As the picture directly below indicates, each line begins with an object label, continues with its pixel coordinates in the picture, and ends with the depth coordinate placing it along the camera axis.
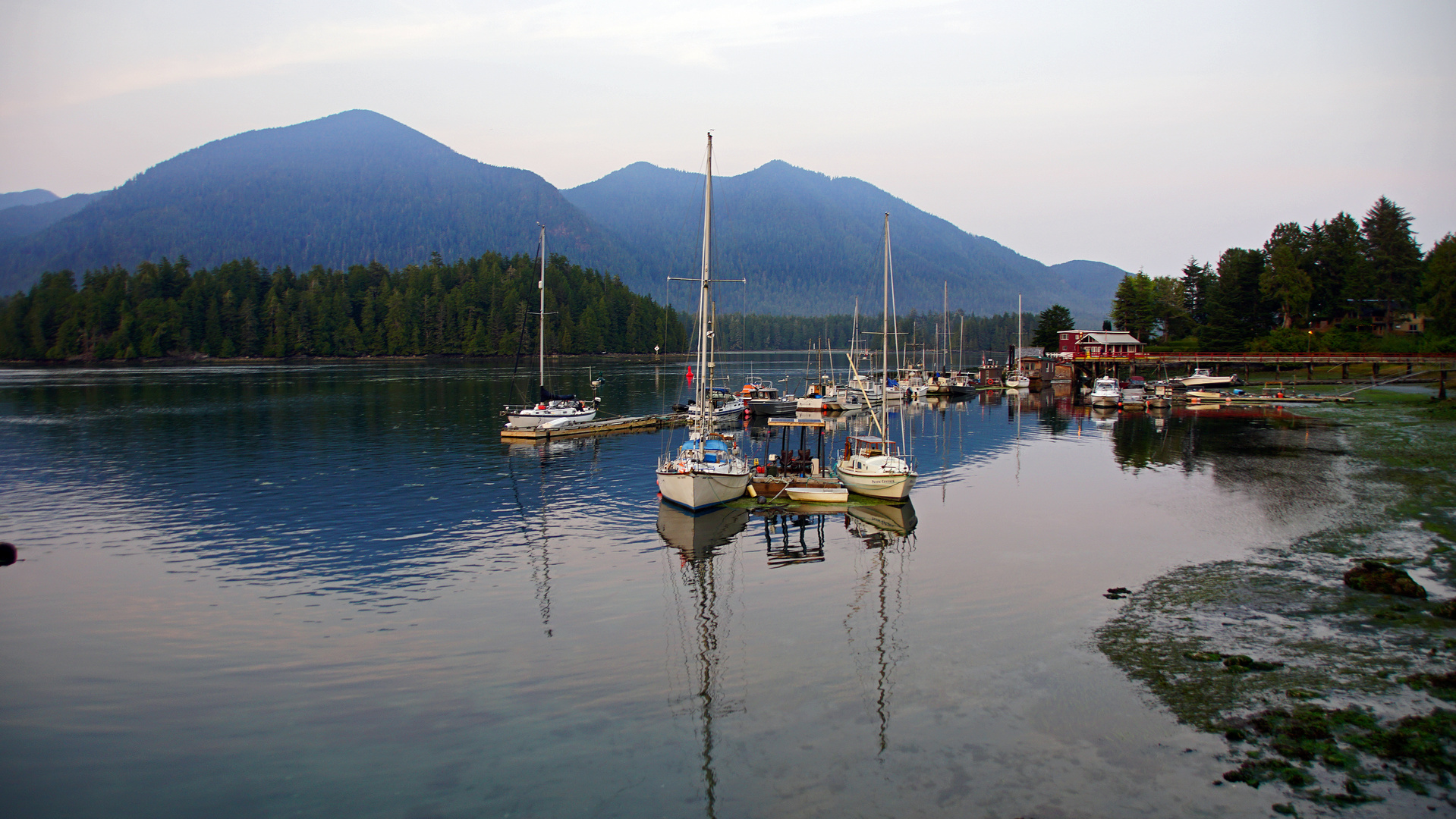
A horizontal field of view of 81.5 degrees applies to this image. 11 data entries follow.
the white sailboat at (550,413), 76.12
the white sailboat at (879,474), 43.53
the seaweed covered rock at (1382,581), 25.66
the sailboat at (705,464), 40.25
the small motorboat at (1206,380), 117.72
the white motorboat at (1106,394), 106.81
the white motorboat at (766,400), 99.25
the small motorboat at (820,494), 43.69
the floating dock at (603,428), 73.56
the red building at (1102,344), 135.75
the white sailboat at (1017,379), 134.25
